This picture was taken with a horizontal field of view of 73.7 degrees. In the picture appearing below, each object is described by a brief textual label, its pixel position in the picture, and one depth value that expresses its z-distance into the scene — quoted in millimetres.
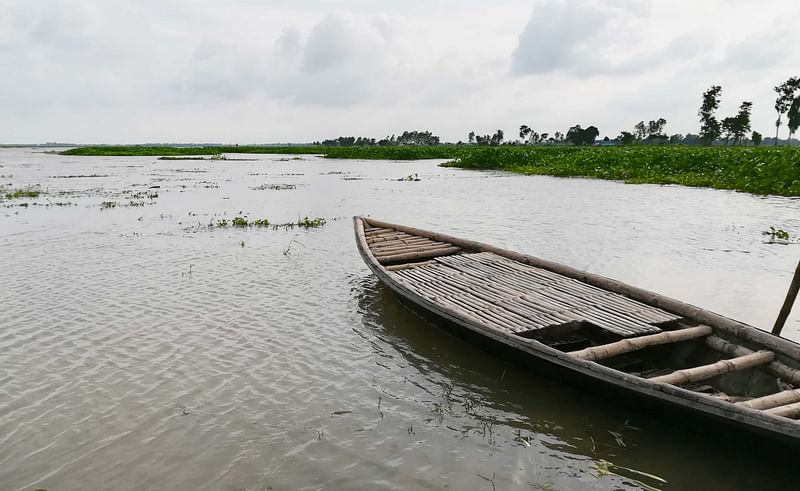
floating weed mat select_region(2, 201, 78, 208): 17264
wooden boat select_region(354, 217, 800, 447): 3584
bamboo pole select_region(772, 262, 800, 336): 5254
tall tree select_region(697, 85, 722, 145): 54500
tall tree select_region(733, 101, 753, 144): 55247
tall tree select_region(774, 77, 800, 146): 51750
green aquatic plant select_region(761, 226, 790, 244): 11177
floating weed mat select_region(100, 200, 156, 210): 17312
